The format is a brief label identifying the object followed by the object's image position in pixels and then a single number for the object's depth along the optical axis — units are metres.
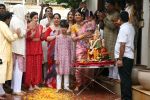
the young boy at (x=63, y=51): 7.29
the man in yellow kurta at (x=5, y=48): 6.38
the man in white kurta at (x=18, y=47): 6.83
